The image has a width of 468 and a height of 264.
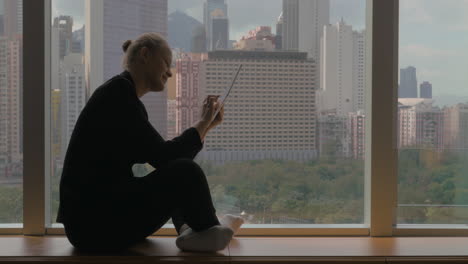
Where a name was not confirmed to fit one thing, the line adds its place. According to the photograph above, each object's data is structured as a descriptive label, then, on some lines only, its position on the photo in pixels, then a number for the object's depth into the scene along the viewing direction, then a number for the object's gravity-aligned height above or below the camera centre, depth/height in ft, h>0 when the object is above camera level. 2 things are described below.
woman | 6.68 -0.81
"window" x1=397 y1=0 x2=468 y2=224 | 8.74 -0.01
